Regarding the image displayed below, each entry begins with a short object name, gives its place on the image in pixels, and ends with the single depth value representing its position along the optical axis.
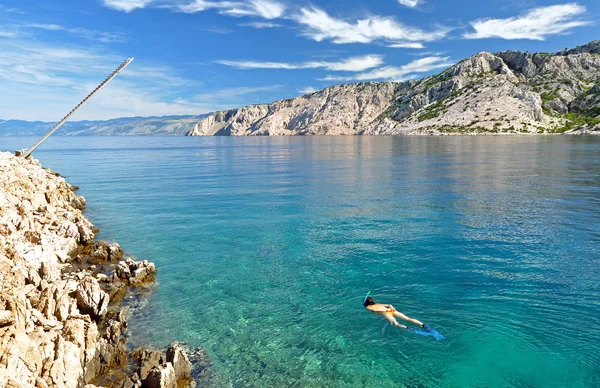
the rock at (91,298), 17.27
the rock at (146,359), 13.59
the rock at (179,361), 13.88
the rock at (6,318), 11.68
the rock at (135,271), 22.59
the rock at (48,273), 18.88
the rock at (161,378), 12.59
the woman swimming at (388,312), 17.24
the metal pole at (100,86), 40.75
